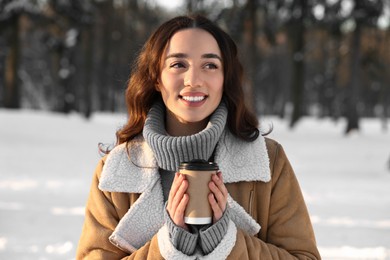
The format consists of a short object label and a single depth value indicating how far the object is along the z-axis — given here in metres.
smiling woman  2.54
